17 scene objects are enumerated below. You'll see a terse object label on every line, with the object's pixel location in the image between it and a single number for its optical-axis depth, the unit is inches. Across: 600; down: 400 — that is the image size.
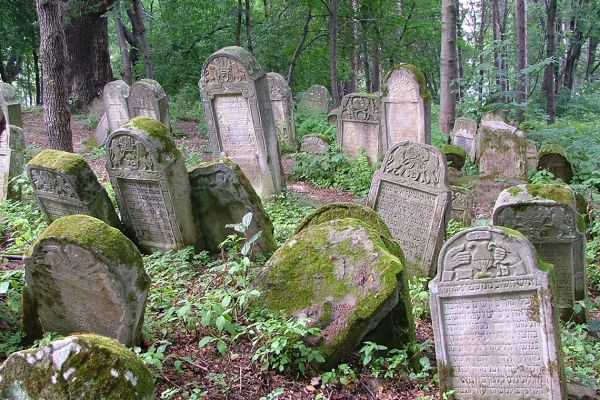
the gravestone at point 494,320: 154.9
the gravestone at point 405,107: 439.5
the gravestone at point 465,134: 549.0
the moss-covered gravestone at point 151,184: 252.8
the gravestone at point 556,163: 453.4
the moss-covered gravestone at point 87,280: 154.6
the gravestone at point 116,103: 548.4
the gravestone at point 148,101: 525.7
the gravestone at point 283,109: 545.6
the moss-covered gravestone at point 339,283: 162.2
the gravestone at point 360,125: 480.4
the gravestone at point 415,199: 256.1
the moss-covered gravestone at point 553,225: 230.1
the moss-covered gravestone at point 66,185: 250.5
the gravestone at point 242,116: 357.7
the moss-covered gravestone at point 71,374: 95.8
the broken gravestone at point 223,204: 252.2
